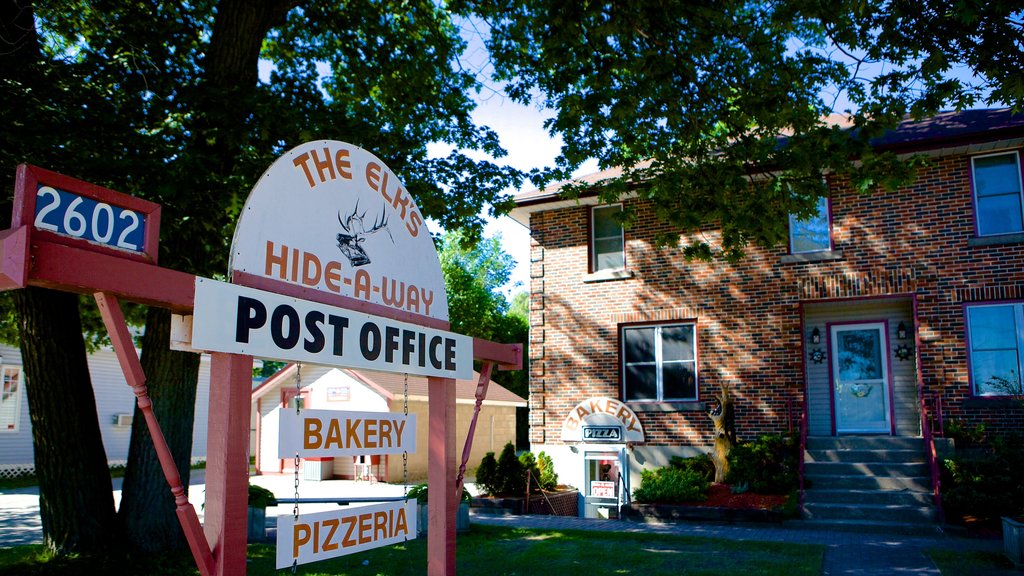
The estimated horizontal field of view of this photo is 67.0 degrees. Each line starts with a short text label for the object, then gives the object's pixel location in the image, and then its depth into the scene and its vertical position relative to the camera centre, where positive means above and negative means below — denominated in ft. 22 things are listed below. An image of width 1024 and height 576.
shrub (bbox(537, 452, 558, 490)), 55.83 -4.63
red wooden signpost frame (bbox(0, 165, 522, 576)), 9.96 +1.58
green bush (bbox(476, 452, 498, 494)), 53.31 -4.50
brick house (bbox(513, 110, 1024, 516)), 47.62 +5.89
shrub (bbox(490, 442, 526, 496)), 53.11 -4.55
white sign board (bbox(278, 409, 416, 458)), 14.15 -0.50
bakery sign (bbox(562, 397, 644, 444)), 51.24 -0.94
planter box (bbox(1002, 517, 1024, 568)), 29.94 -5.09
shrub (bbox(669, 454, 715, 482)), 51.24 -3.73
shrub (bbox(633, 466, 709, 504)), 46.34 -4.76
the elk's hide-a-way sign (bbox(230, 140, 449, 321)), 13.94 +3.52
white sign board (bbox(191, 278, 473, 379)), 12.51 +1.38
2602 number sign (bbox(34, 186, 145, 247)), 10.32 +2.64
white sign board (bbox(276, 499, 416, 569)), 13.94 -2.37
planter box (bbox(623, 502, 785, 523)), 42.24 -5.87
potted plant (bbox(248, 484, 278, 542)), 36.83 -4.80
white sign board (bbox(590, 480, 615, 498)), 48.70 -5.04
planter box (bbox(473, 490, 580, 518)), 49.88 -6.35
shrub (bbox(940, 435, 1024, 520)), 39.14 -3.88
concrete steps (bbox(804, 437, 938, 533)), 40.86 -4.28
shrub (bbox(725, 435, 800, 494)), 46.29 -3.32
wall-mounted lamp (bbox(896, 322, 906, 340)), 50.41 +4.99
